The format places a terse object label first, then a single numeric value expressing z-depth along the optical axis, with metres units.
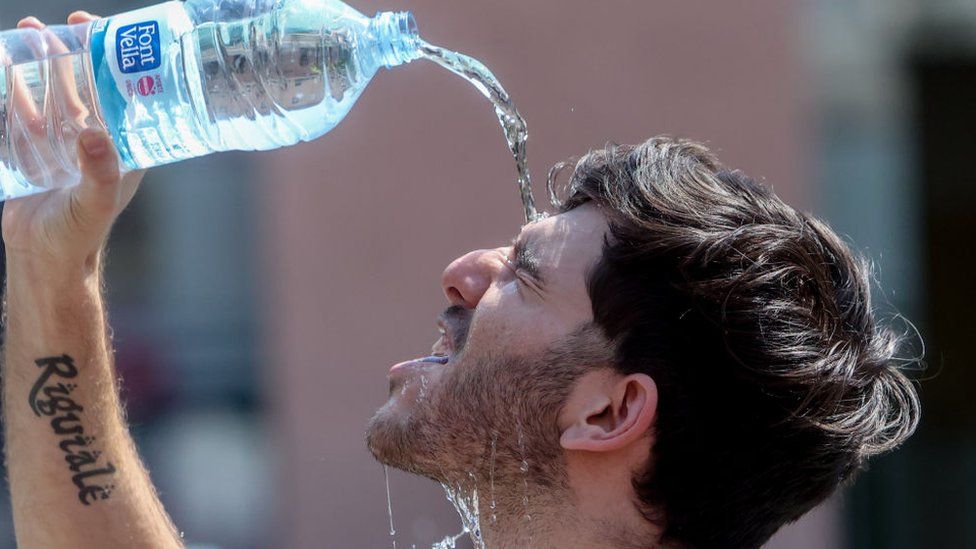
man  4.88
